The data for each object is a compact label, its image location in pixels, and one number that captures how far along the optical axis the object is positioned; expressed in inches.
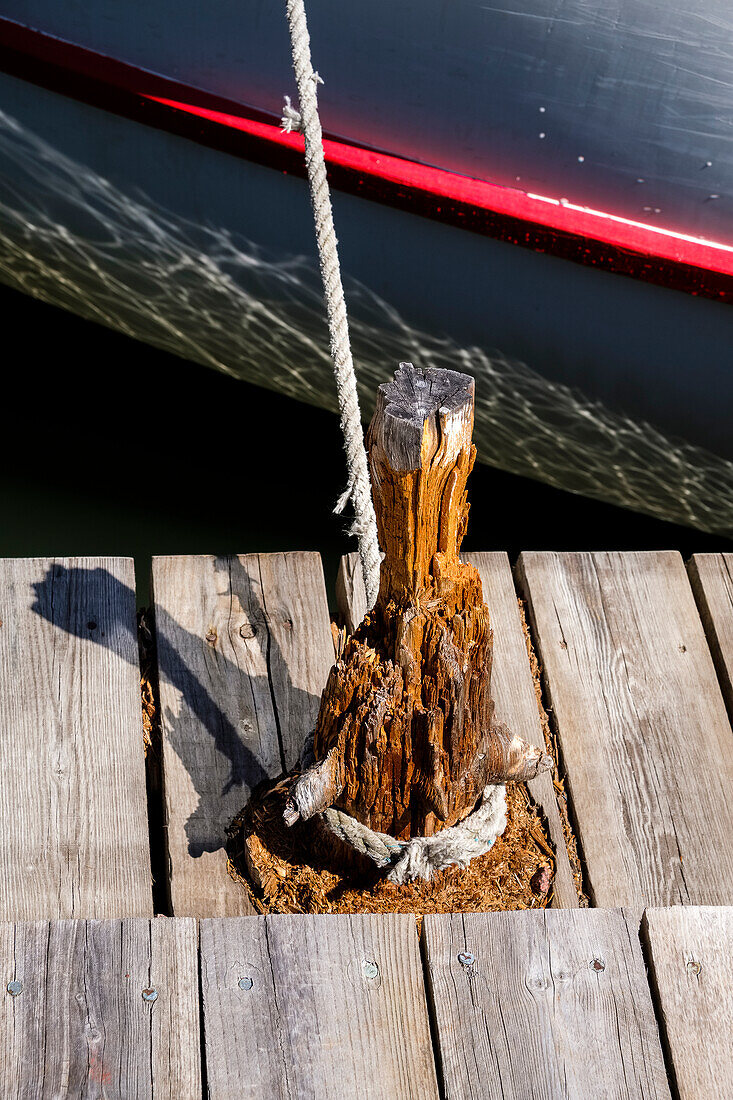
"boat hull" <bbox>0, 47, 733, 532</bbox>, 106.9
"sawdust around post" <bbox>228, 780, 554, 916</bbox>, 83.3
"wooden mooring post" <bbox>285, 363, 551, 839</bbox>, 75.9
